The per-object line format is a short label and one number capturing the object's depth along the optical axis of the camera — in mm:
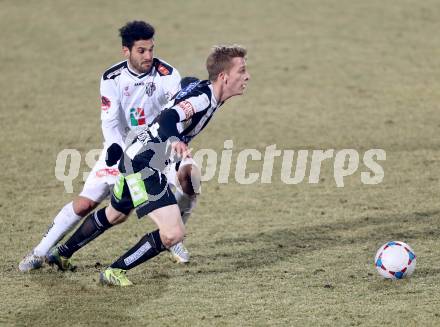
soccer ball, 19250
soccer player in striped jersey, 18703
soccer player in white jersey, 20734
